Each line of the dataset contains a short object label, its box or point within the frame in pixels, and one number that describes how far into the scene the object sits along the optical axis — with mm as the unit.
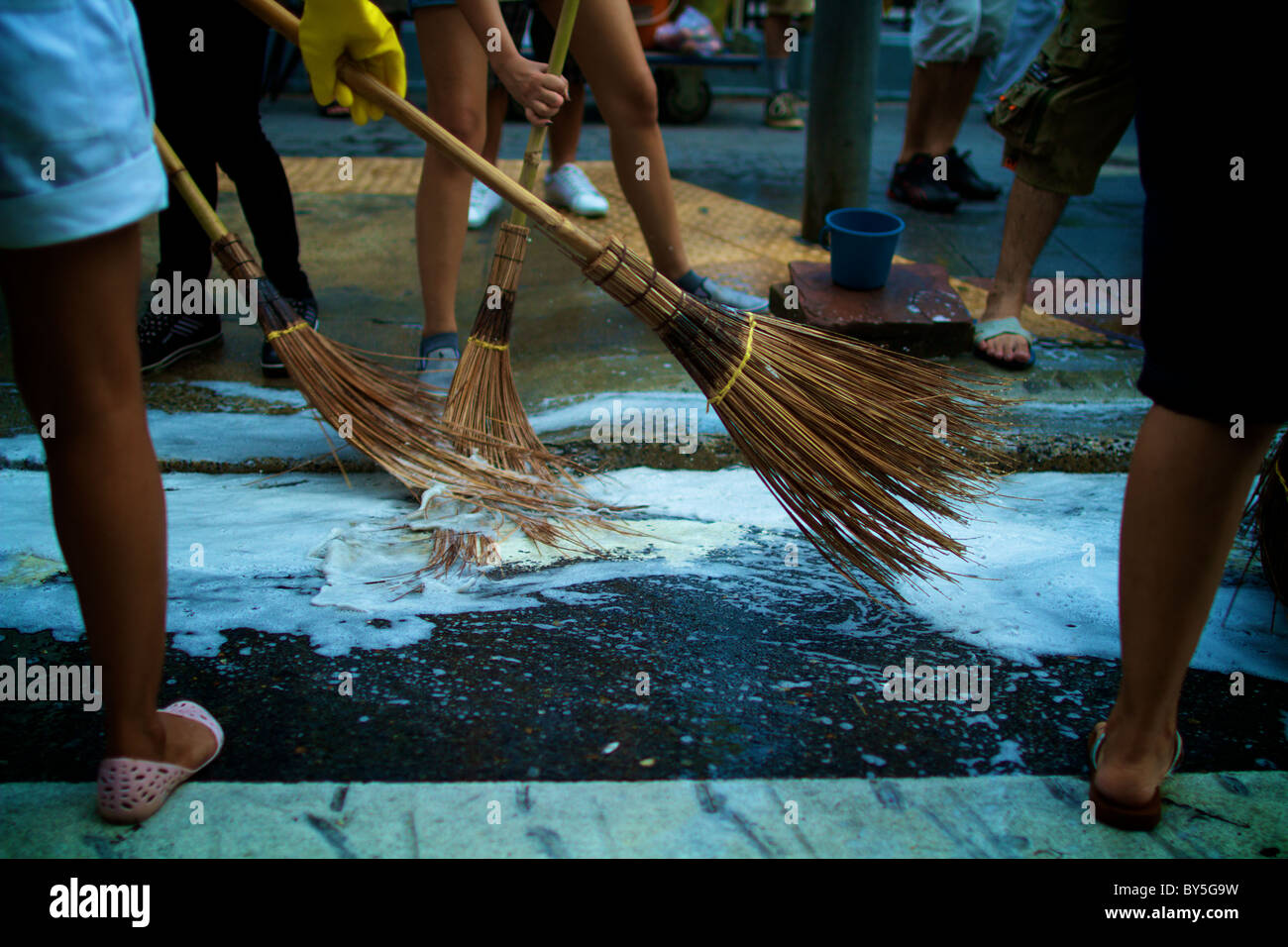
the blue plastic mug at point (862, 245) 2719
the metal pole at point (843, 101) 3262
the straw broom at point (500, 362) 2164
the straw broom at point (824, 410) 1784
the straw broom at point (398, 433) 2041
